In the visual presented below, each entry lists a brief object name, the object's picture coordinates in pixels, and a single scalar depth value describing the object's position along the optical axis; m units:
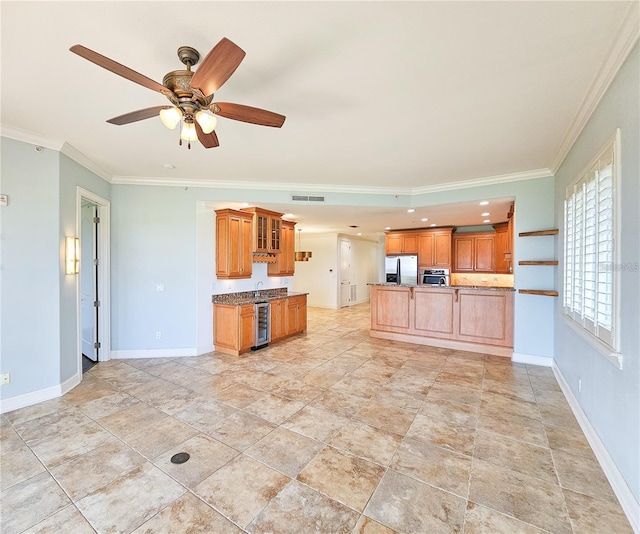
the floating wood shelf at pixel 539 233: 3.90
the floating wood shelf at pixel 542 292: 3.88
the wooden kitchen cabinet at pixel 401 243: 8.15
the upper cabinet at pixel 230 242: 5.11
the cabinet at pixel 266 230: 5.48
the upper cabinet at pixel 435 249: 7.69
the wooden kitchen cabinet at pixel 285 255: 6.36
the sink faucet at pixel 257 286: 5.94
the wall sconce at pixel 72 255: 3.50
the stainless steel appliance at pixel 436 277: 7.71
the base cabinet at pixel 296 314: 6.02
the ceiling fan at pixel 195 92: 1.52
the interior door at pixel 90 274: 4.50
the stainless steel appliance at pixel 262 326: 5.18
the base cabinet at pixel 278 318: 5.59
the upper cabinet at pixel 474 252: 7.43
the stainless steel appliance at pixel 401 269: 8.06
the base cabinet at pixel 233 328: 4.86
